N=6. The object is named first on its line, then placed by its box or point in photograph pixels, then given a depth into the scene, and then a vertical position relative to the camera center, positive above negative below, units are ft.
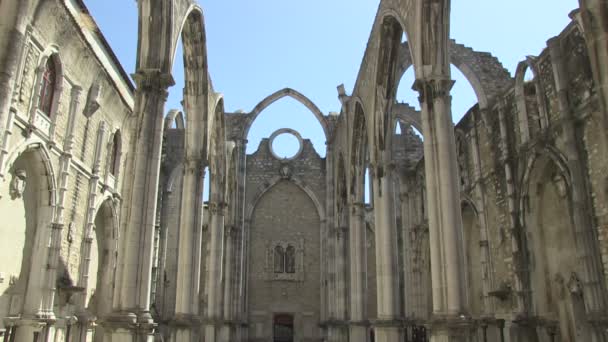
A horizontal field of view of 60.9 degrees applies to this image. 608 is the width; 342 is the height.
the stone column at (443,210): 30.12 +5.94
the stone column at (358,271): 57.47 +4.12
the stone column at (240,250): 80.53 +9.12
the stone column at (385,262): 45.55 +4.07
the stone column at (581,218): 35.76 +6.36
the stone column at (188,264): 45.92 +3.90
